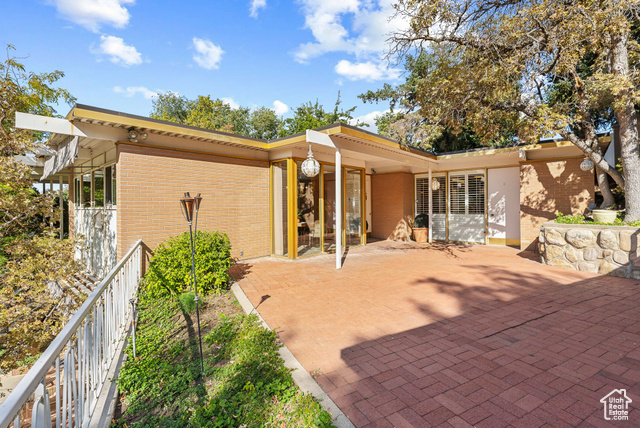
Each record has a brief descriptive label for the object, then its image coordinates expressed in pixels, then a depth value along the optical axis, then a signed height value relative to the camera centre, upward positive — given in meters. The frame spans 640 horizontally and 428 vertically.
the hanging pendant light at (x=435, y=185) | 10.97 +0.90
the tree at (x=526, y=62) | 6.03 +3.31
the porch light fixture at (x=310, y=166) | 6.63 +1.00
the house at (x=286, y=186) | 5.95 +0.70
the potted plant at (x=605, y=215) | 6.64 -0.20
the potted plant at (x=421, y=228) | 11.65 -0.73
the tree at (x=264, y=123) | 24.41 +7.24
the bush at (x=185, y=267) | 5.21 -0.95
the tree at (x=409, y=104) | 15.34 +5.98
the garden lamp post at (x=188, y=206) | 3.65 +0.09
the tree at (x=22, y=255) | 4.05 -0.60
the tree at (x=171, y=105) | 26.50 +9.61
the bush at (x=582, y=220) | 6.40 -0.33
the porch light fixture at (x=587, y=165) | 7.86 +1.10
